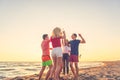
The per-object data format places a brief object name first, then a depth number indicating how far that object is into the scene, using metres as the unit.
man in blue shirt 2.85
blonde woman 2.46
